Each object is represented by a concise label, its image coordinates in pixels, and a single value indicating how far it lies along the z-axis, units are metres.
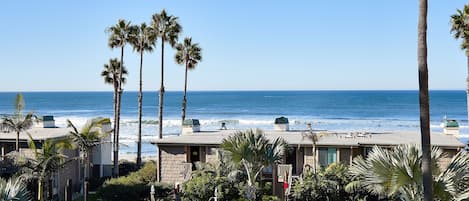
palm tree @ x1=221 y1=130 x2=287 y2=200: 19.09
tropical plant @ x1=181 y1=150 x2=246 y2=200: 21.91
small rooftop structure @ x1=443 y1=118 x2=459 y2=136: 26.39
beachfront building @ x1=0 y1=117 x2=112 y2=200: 26.22
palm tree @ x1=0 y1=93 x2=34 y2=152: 25.34
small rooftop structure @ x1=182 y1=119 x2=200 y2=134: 30.20
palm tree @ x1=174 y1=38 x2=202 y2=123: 42.31
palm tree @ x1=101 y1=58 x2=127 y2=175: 36.66
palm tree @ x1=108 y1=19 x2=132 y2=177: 35.50
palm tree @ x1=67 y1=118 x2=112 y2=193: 22.94
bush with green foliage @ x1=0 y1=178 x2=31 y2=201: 12.56
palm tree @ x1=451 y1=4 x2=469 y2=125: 27.30
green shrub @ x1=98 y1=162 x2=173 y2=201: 24.61
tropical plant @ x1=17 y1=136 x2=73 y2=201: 21.83
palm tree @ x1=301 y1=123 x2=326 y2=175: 22.18
